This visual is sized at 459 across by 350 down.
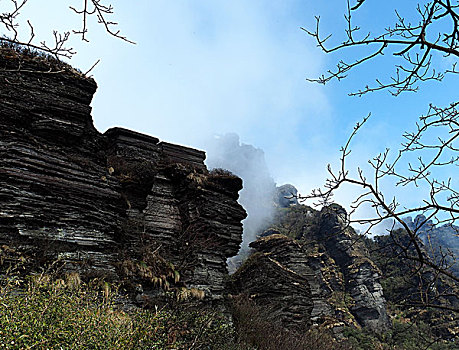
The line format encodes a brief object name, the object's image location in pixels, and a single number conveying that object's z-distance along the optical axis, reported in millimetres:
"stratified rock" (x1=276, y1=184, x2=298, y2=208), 102556
